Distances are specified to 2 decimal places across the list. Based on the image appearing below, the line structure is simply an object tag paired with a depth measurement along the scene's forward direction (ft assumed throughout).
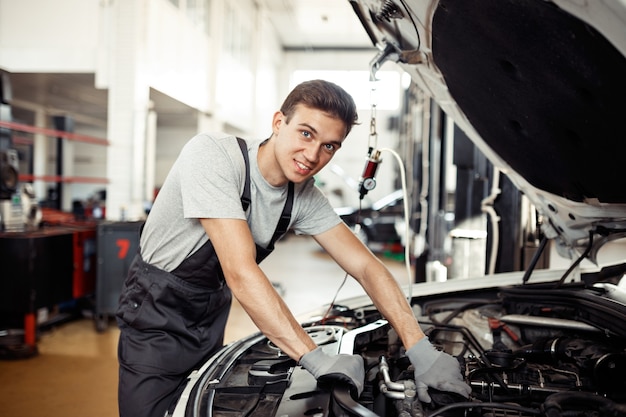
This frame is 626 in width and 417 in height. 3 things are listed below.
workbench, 11.53
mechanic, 4.09
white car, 2.92
